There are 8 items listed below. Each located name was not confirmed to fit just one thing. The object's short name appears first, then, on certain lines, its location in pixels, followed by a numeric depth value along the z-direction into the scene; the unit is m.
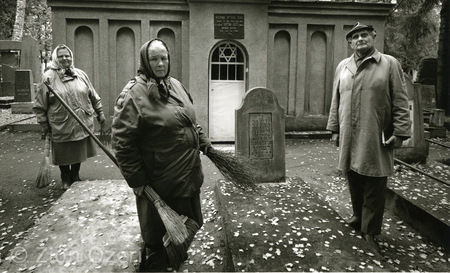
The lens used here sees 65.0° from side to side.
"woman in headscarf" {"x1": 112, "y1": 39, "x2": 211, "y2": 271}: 2.81
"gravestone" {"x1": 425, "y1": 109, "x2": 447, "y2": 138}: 11.38
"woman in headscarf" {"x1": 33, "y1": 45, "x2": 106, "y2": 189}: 5.65
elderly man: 3.84
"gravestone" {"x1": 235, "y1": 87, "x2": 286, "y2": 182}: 6.18
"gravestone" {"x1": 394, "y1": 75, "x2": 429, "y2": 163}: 6.77
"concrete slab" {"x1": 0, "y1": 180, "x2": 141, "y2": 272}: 3.47
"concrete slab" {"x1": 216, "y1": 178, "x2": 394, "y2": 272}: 3.37
